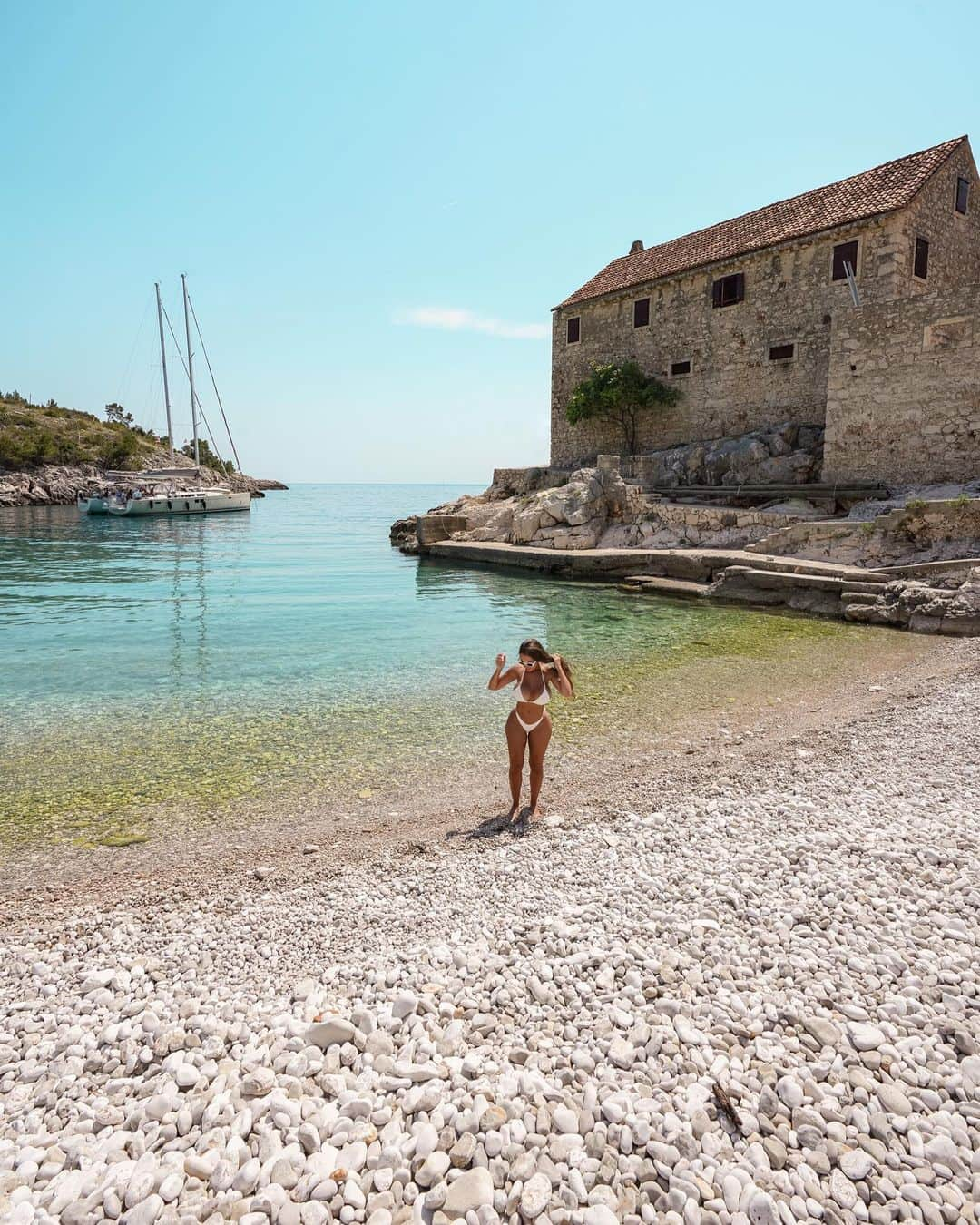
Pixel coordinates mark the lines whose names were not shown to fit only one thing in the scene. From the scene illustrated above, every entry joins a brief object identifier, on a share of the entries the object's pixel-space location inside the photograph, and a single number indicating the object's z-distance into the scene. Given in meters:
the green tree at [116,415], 89.69
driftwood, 2.51
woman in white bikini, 5.61
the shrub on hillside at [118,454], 71.25
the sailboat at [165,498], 51.25
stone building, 18.19
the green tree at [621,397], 28.09
